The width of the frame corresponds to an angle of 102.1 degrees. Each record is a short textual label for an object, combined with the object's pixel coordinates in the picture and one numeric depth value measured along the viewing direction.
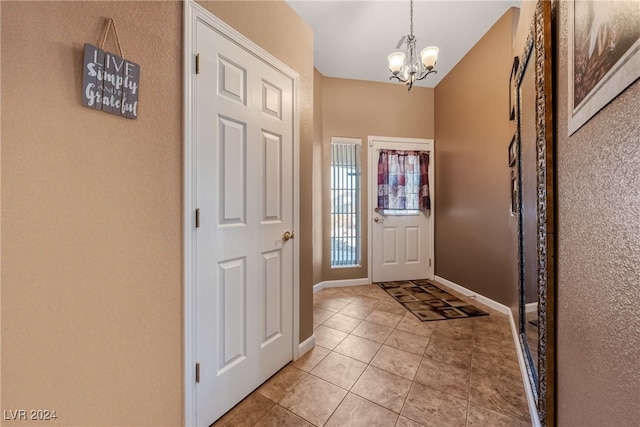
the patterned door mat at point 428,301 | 2.67
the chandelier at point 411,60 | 2.29
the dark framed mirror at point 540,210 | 0.98
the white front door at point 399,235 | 3.84
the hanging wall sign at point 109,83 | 0.91
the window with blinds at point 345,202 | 3.76
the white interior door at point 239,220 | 1.29
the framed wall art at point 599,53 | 0.51
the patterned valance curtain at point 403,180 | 3.84
